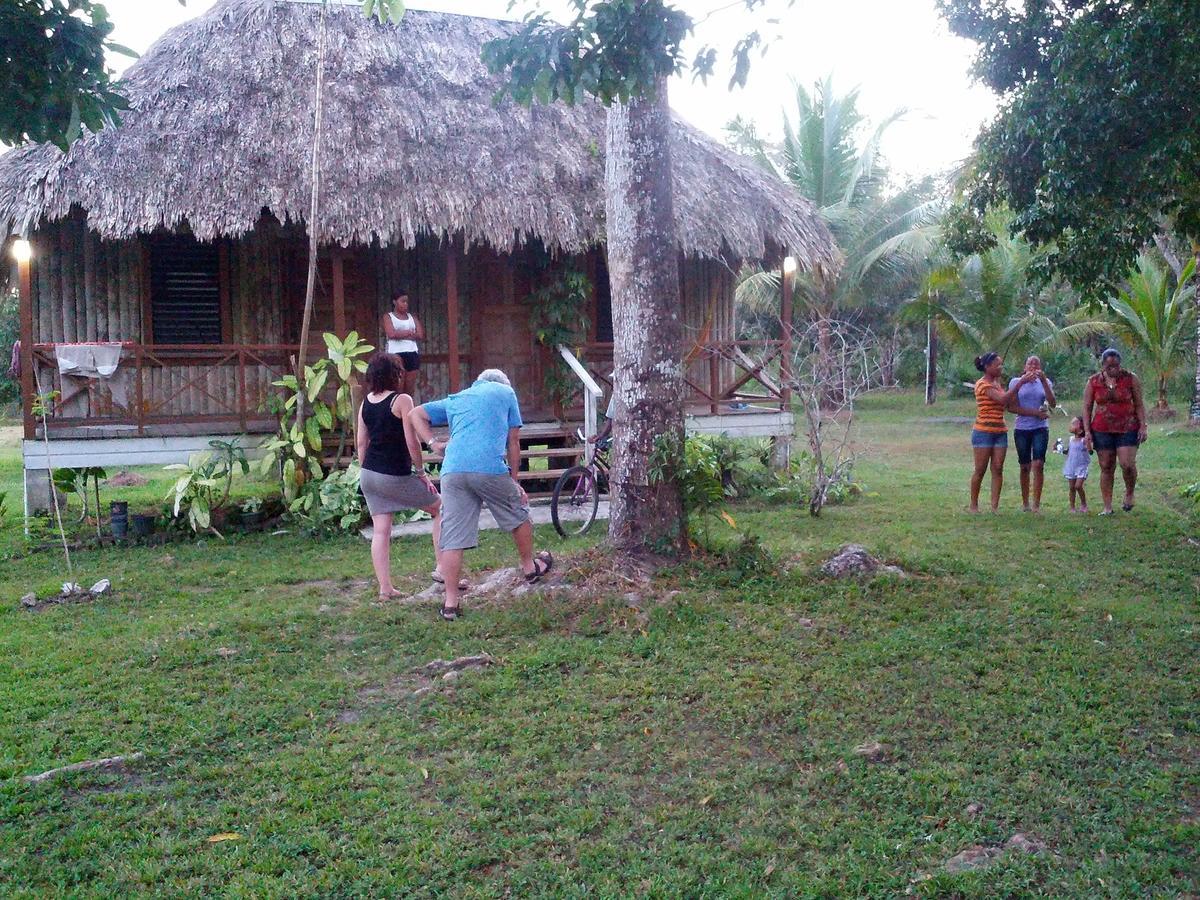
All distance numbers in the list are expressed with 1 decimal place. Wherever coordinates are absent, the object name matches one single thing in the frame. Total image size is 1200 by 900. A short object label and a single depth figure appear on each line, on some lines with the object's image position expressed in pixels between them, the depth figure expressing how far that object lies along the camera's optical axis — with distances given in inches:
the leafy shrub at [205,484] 371.2
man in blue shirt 247.4
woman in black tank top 261.6
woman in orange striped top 379.6
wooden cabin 393.4
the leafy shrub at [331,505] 375.9
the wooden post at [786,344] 447.8
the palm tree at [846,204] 860.6
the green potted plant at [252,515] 389.4
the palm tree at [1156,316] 745.6
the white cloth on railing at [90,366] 391.2
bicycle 365.4
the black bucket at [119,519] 367.2
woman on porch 406.6
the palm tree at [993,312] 848.9
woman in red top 372.5
